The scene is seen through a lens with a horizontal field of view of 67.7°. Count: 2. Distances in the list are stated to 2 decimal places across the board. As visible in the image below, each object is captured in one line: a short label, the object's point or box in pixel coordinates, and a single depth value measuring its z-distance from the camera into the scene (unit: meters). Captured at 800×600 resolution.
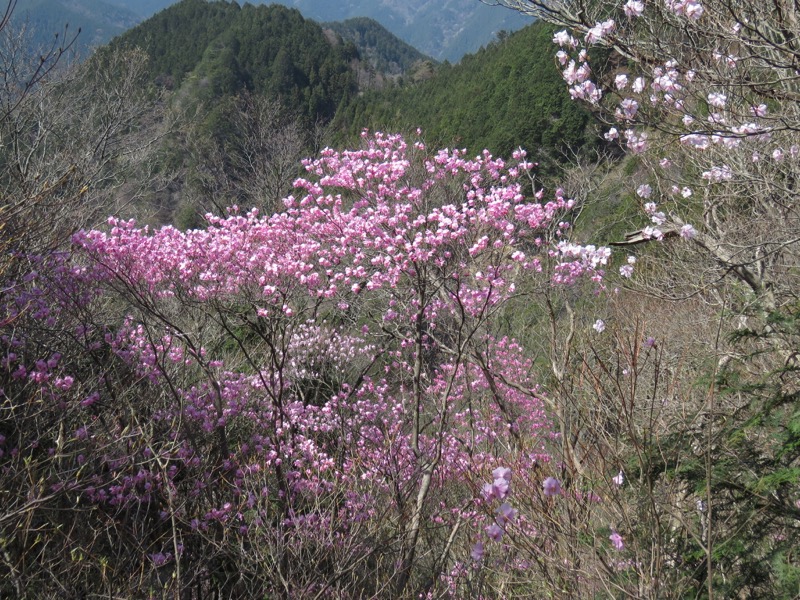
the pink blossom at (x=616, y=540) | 2.45
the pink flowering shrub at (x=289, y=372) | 4.01
